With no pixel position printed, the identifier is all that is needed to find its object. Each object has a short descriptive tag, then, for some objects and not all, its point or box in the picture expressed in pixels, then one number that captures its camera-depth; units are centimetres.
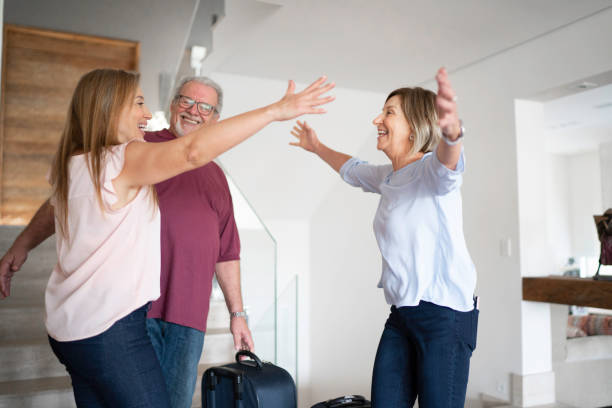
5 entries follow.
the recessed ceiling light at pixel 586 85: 346
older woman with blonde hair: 152
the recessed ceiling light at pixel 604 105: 550
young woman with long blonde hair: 119
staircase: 233
